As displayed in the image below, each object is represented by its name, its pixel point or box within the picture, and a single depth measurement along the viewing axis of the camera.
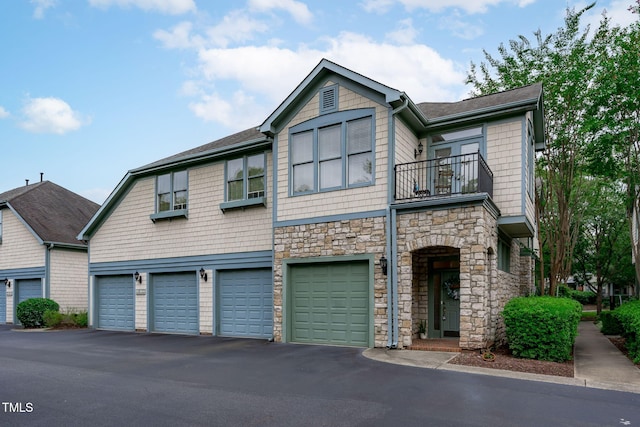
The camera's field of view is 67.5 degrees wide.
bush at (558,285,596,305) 34.90
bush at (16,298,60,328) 20.20
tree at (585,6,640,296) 13.53
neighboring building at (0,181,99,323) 22.30
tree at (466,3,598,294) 15.67
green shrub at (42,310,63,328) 19.66
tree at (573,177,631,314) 24.86
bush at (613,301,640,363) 10.05
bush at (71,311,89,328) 19.77
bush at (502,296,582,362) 9.90
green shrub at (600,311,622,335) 16.20
